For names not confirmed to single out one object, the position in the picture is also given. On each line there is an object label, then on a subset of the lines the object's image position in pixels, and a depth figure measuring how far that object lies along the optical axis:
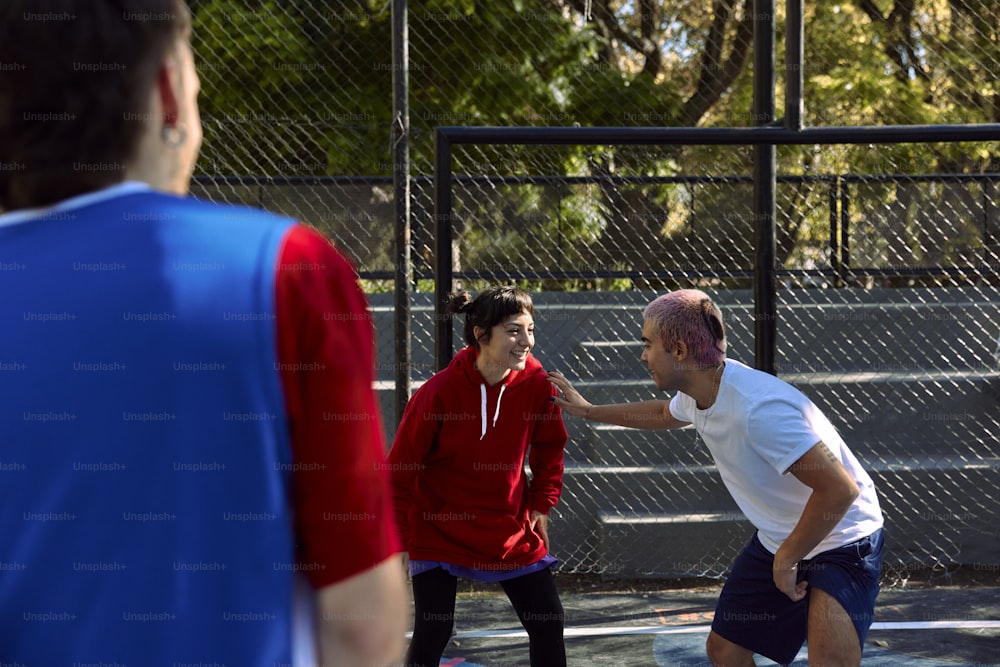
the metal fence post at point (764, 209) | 5.00
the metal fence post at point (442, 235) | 4.77
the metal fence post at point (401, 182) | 4.96
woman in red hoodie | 4.09
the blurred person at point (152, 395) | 1.01
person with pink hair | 3.35
